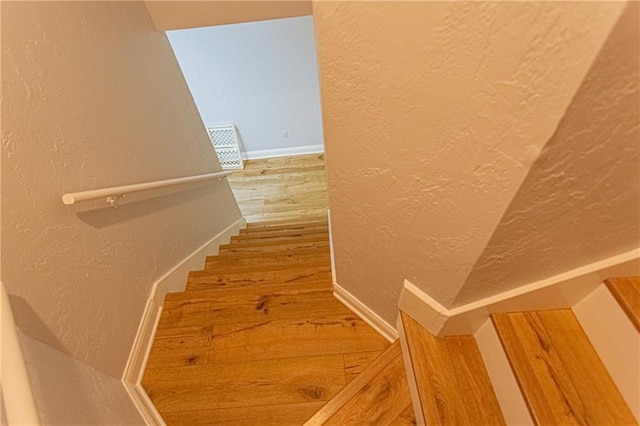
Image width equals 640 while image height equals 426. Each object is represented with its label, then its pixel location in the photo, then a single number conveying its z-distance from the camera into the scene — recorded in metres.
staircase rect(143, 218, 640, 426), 0.80
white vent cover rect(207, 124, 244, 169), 4.78
